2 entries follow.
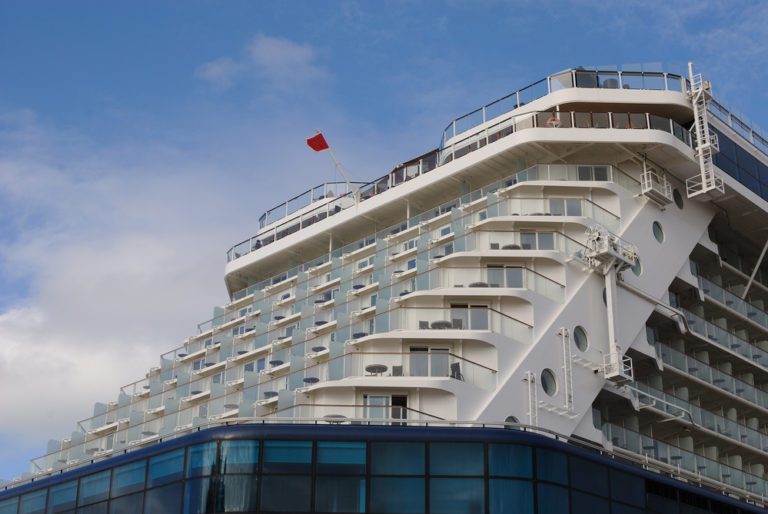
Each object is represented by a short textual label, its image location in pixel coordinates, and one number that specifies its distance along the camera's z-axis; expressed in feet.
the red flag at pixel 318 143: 175.32
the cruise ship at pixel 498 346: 116.06
